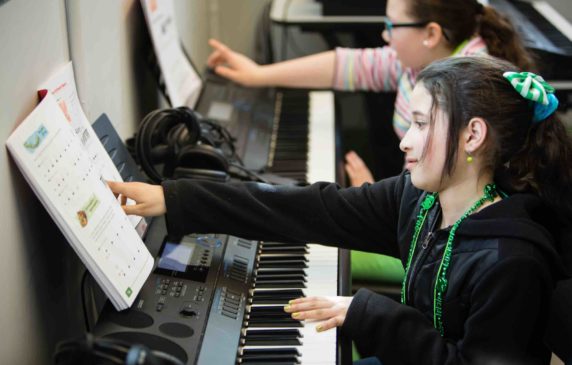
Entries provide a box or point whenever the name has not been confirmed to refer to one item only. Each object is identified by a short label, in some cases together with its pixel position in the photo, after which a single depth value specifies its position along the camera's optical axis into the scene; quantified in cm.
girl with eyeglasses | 261
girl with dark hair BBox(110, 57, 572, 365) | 193
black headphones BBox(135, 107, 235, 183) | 229
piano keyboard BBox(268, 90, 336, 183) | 263
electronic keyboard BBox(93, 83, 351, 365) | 196
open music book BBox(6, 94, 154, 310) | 188
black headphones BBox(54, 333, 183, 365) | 161
